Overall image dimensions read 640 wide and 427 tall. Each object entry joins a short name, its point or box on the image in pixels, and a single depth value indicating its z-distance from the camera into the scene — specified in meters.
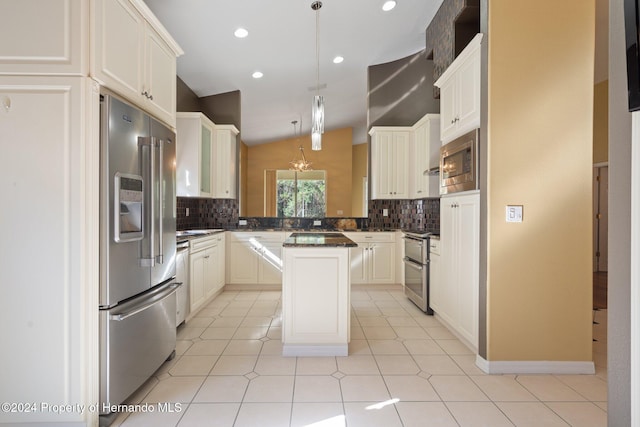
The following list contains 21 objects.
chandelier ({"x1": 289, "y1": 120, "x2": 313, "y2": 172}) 7.68
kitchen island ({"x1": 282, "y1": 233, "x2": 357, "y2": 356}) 2.38
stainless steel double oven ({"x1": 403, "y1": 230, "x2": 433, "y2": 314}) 3.40
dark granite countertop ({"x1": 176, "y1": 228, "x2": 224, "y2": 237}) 3.36
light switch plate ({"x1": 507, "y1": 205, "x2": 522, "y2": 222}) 2.12
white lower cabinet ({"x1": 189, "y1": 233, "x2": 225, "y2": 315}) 3.20
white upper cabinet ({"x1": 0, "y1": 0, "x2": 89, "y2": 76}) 1.48
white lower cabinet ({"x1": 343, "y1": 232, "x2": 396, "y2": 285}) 4.47
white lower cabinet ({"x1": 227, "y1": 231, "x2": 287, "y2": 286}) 4.38
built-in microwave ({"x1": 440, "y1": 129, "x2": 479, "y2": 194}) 2.32
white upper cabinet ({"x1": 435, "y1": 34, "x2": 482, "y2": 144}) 2.30
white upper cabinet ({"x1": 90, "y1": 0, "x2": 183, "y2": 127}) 1.59
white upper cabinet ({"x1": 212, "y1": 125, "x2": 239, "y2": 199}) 4.44
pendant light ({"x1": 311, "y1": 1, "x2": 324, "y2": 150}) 2.58
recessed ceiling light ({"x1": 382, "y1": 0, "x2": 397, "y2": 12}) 3.35
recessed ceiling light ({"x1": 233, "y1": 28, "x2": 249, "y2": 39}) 3.29
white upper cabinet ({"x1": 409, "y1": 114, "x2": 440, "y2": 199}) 3.92
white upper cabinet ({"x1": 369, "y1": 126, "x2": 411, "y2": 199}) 4.57
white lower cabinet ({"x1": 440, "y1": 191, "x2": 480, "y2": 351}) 2.34
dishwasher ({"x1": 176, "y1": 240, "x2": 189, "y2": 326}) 2.83
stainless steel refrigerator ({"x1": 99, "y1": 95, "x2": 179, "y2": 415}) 1.60
